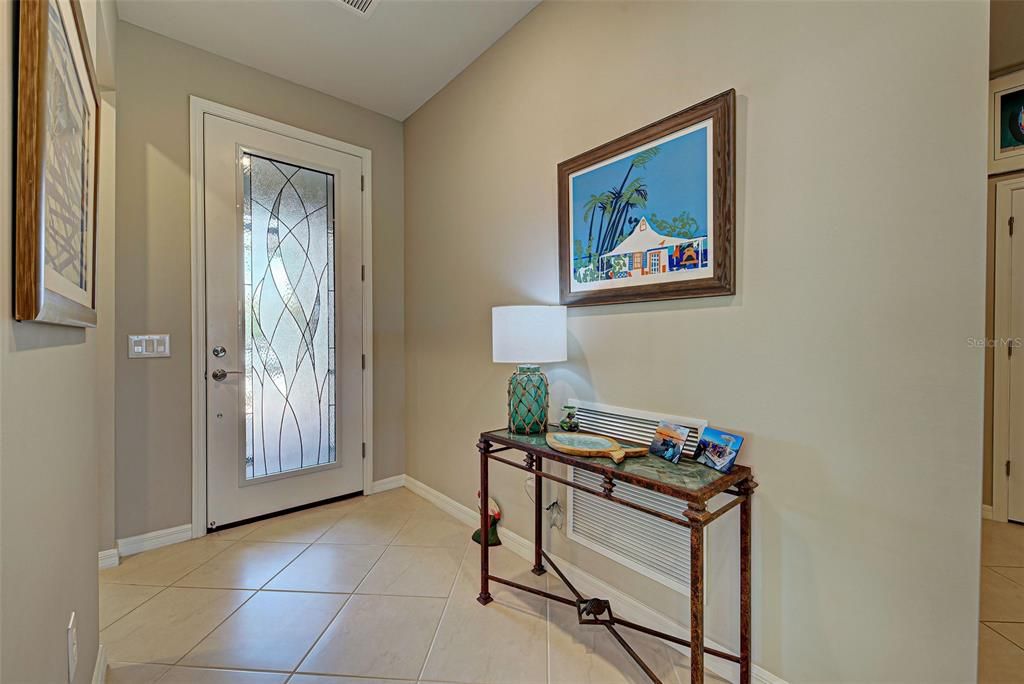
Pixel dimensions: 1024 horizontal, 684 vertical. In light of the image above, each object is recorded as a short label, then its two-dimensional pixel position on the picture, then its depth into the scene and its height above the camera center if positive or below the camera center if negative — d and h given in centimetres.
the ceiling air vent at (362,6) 213 +165
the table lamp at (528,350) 179 -4
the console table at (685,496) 116 -47
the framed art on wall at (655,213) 144 +48
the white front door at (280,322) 253 +11
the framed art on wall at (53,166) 69 +33
